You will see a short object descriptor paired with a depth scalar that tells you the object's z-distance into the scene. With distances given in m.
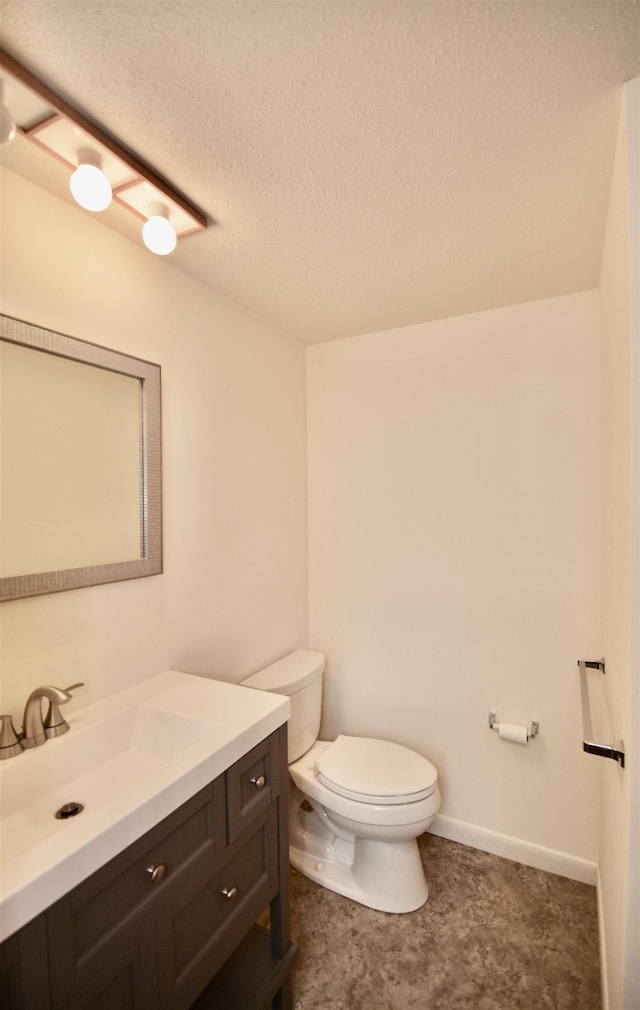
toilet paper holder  1.82
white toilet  1.59
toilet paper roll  1.80
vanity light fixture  0.88
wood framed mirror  1.12
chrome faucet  1.05
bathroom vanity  0.73
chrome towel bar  1.00
